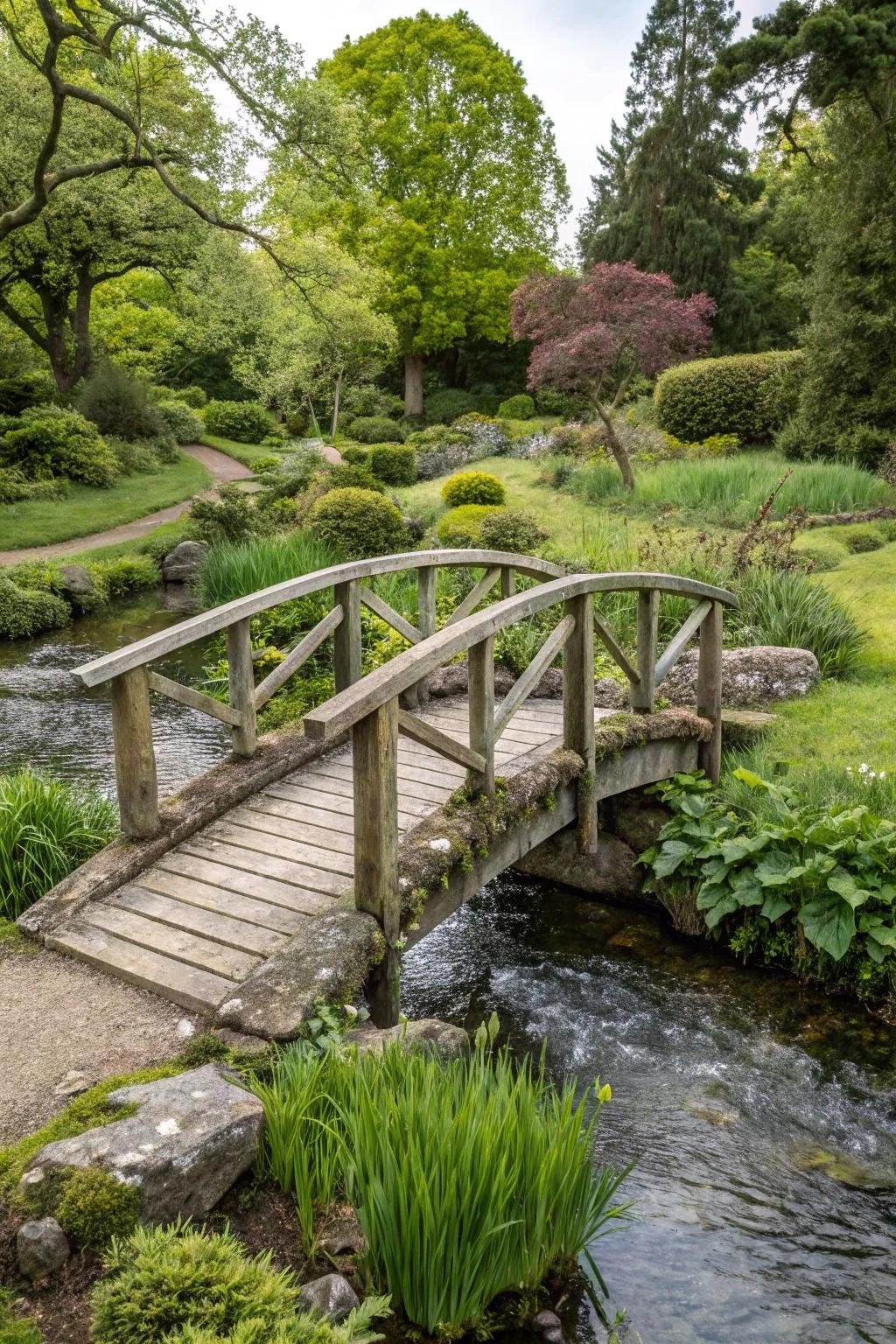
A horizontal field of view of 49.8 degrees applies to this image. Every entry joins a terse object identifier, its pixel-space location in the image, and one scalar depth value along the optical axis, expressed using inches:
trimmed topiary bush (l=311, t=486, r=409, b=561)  520.1
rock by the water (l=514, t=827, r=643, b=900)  254.2
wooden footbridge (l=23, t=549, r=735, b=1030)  153.4
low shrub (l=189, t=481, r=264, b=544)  629.0
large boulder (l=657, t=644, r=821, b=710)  307.9
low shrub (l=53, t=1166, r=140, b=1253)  100.3
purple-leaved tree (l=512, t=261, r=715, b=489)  605.9
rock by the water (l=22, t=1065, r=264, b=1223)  104.0
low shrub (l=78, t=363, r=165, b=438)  969.5
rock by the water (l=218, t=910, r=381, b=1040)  135.7
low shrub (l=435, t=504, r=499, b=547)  537.4
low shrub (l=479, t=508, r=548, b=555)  497.4
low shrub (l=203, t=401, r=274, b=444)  1320.1
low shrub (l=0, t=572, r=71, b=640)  507.2
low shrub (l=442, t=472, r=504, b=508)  666.8
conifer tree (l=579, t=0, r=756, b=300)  1034.6
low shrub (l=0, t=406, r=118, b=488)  828.0
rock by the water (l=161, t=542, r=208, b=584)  605.0
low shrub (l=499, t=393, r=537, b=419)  1143.6
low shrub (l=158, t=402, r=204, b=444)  1166.3
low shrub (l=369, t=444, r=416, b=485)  857.5
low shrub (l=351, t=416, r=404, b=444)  1170.0
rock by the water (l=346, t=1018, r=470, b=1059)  132.7
